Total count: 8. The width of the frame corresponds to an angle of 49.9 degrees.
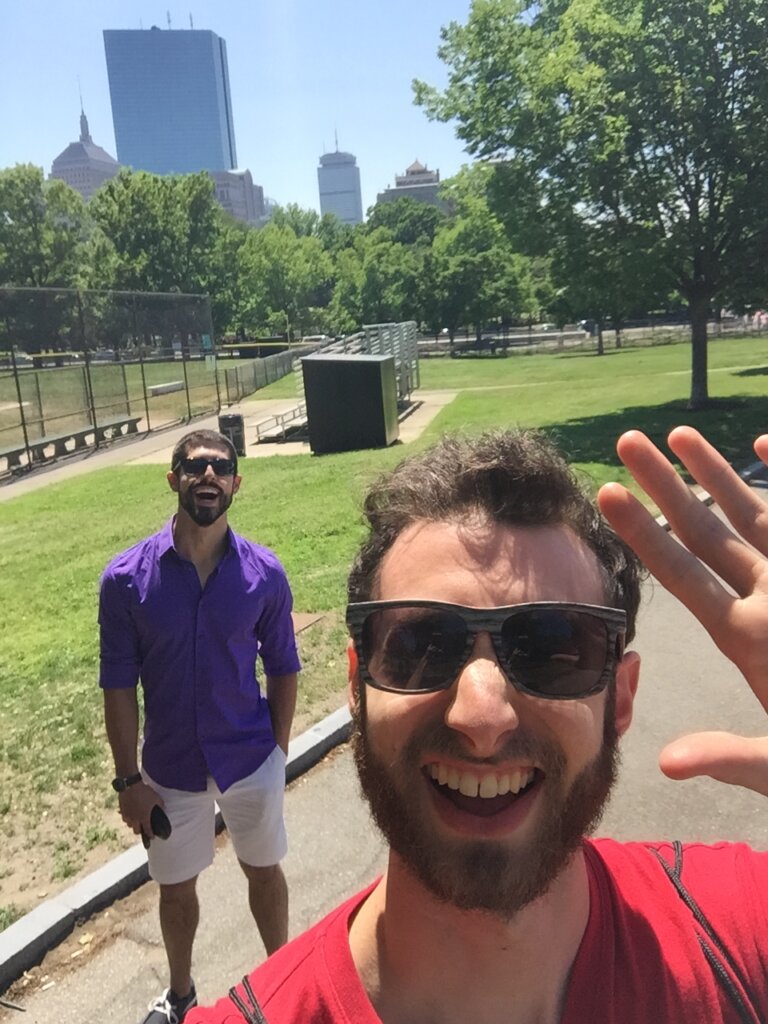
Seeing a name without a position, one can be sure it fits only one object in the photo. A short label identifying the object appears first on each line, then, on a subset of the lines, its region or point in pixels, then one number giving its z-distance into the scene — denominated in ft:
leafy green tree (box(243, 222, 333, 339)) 189.26
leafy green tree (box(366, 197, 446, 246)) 317.22
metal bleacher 67.41
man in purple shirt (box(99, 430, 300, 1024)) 10.03
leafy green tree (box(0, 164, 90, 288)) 175.11
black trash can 55.31
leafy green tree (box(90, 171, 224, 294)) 167.02
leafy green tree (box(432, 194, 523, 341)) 182.09
